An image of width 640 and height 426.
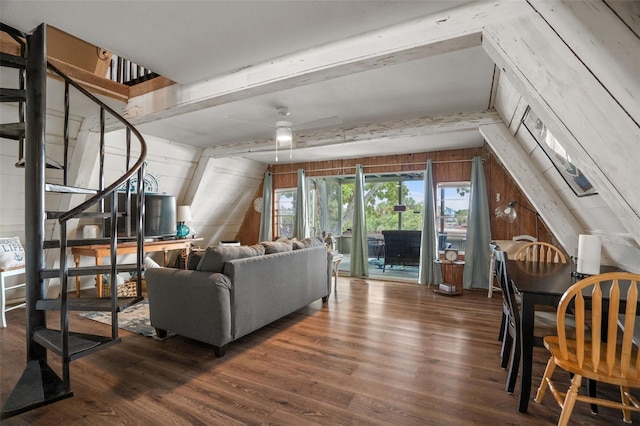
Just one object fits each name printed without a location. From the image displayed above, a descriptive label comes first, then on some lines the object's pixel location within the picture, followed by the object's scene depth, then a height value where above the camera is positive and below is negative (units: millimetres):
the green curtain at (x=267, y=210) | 7086 +102
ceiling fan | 3346 +989
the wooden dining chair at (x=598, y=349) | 1517 -692
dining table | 1854 -525
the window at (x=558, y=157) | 2454 +486
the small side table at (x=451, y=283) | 4832 -1136
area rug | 3229 -1204
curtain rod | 5503 +950
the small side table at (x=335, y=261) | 4895 -749
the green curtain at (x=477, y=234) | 5094 -326
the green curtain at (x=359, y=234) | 6047 -384
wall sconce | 4477 +31
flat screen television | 4762 -22
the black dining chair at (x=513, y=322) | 2079 -741
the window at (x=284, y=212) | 7211 +58
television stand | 4230 -508
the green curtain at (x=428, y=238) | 5457 -420
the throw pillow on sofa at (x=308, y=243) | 3836 -374
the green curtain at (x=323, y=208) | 7663 +159
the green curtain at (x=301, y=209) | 6672 +116
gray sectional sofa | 2672 -741
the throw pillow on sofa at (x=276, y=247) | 3377 -362
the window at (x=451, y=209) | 5617 +96
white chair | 3280 -649
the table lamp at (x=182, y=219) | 5660 -80
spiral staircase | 2004 -232
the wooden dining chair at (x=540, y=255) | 3135 -432
